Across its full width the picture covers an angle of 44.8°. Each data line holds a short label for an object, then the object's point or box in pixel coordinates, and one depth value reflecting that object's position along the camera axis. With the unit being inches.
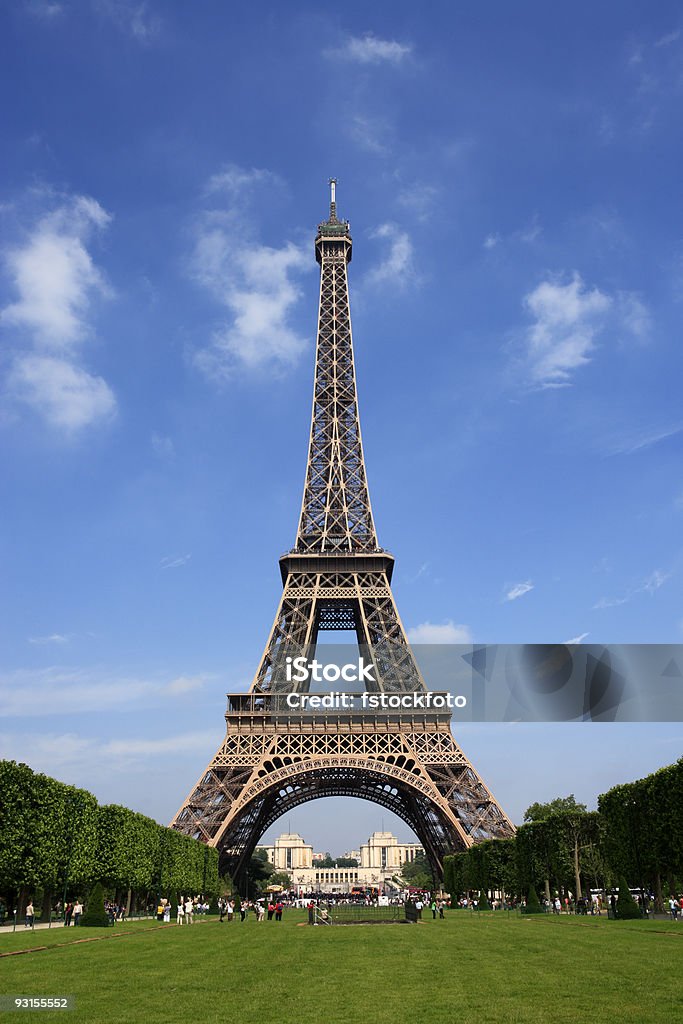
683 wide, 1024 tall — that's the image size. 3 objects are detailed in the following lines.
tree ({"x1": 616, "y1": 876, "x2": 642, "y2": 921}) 1679.4
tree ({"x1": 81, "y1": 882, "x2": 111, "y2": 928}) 1747.0
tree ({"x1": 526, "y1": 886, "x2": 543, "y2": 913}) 2108.8
